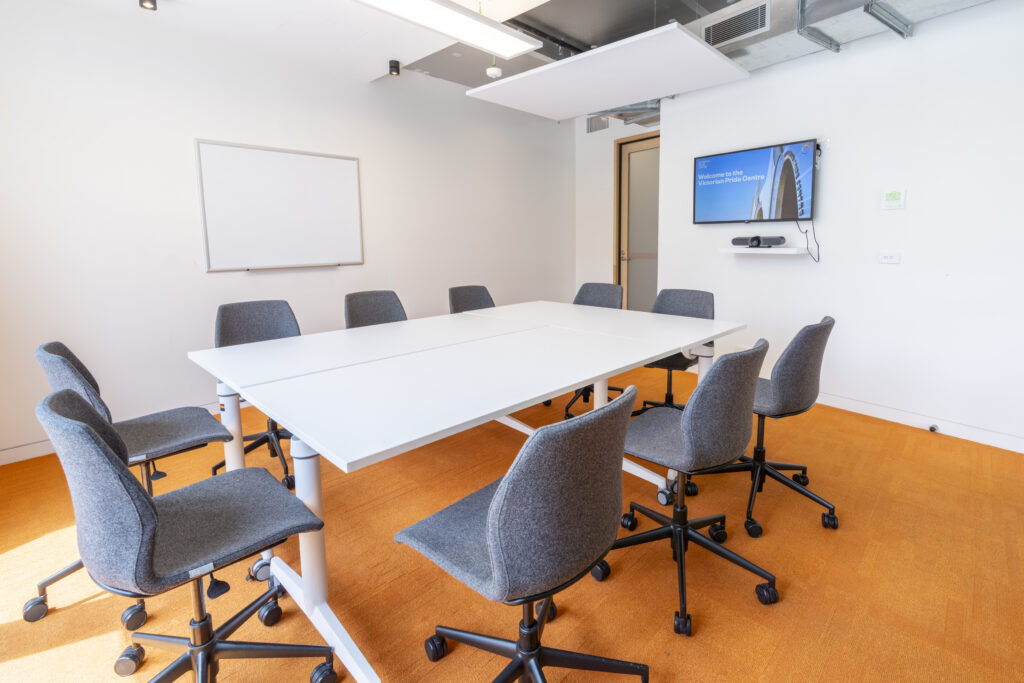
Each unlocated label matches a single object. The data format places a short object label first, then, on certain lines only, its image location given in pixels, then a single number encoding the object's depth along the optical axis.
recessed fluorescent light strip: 2.46
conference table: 1.55
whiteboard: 3.93
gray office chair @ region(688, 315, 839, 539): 2.36
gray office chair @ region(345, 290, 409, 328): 3.68
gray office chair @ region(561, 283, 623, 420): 4.27
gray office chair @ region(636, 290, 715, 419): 3.56
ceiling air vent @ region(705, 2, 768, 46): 3.36
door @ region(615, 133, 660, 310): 6.14
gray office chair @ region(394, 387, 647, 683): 1.16
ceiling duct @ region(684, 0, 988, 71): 3.08
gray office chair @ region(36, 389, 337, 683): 1.15
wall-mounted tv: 4.01
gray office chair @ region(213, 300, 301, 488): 3.11
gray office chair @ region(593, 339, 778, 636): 1.80
